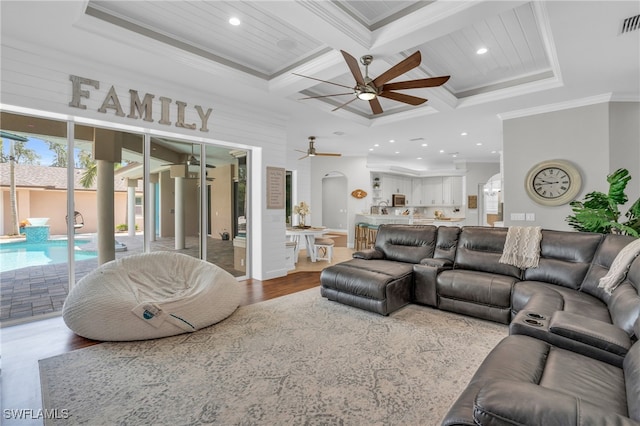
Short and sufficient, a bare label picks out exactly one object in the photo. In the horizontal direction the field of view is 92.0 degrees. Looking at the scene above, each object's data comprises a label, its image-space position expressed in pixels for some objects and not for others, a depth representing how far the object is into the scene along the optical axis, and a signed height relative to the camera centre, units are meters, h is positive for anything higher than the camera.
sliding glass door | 3.47 +0.10
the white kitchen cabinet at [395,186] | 11.48 +0.87
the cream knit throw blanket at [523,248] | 3.44 -0.46
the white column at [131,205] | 4.15 +0.06
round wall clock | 4.80 +0.40
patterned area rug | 1.88 -1.23
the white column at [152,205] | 4.32 +0.06
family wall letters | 3.41 +1.30
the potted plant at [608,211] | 3.43 -0.05
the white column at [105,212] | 3.91 -0.03
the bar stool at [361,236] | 8.34 -0.76
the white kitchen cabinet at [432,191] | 12.76 +0.71
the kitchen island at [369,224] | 8.09 -0.45
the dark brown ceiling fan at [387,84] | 2.80 +1.29
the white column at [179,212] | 4.68 -0.05
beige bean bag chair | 2.81 -0.89
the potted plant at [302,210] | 7.26 -0.03
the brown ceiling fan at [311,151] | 7.04 +1.31
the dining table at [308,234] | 6.78 -0.58
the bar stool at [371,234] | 7.95 -0.67
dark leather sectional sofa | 1.11 -0.75
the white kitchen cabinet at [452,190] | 12.20 +0.70
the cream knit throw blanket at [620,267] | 2.46 -0.49
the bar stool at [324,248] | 7.05 -0.91
